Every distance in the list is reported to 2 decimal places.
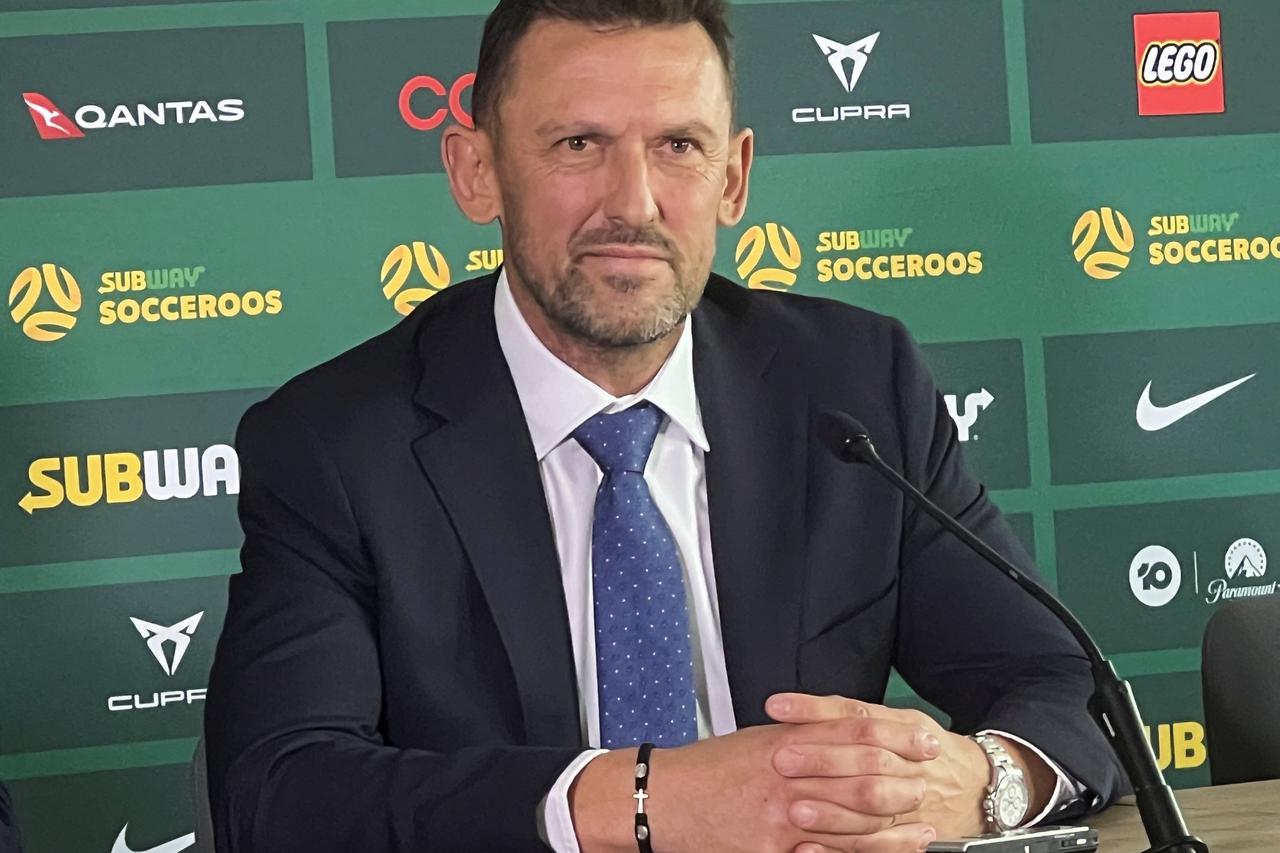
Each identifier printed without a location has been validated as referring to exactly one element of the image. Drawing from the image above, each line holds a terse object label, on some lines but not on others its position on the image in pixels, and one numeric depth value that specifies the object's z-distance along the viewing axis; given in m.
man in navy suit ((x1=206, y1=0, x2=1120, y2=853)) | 1.96
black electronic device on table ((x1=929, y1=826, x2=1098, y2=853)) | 1.72
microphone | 1.74
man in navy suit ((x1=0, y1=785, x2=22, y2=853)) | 1.93
